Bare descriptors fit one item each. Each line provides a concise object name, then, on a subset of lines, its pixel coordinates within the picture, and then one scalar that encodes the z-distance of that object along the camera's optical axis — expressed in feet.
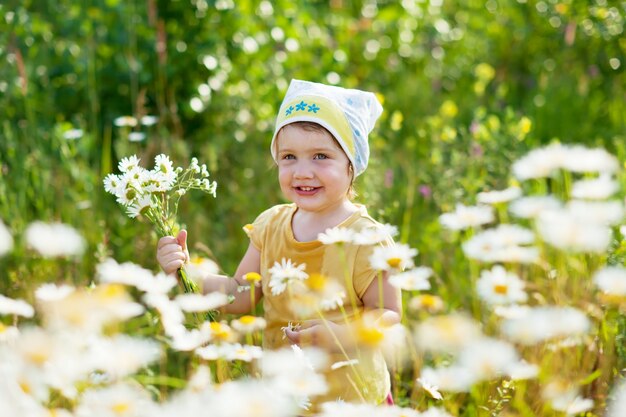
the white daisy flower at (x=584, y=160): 6.24
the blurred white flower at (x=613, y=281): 4.83
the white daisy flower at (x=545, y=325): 4.36
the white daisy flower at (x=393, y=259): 5.04
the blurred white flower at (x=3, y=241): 4.29
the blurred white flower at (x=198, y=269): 5.79
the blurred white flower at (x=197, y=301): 4.84
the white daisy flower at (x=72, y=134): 9.33
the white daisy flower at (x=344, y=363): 4.87
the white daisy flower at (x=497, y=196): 7.14
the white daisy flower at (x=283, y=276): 4.97
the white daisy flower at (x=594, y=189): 5.81
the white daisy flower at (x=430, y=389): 5.29
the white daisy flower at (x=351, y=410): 4.18
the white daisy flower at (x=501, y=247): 5.31
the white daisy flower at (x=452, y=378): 4.20
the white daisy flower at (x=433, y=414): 4.73
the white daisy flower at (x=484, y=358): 4.15
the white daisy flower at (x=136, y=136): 9.70
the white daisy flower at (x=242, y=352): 4.66
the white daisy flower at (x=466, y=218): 6.15
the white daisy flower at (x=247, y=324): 4.83
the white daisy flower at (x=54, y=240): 4.72
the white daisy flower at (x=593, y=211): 4.98
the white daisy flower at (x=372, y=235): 5.16
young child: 6.13
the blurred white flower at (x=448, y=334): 4.20
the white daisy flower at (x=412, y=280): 5.09
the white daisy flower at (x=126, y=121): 9.93
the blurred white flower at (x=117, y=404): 3.70
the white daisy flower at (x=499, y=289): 4.96
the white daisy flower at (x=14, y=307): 4.99
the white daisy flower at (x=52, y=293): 4.89
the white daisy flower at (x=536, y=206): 5.56
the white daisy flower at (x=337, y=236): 5.07
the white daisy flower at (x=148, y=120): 9.71
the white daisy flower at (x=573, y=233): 4.65
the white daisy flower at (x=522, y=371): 4.81
